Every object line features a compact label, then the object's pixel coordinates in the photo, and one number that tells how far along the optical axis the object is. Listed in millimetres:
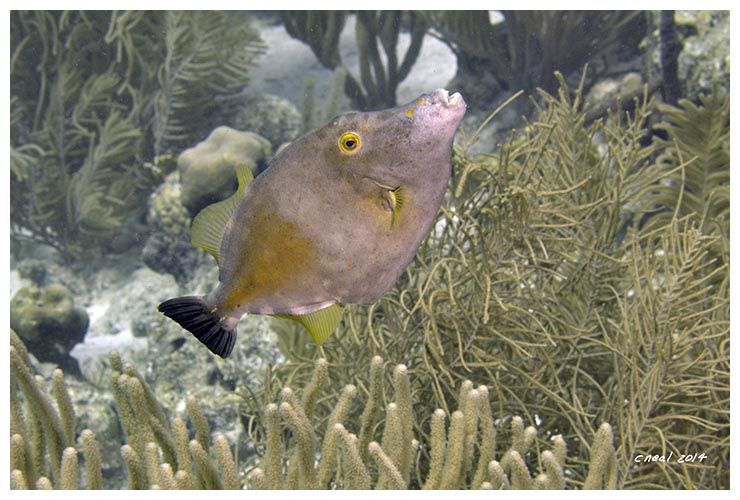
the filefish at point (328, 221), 1336
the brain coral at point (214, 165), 5797
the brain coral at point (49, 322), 4973
